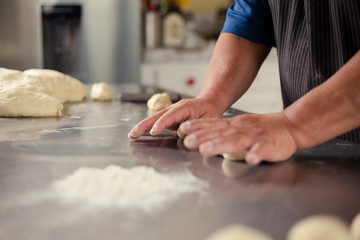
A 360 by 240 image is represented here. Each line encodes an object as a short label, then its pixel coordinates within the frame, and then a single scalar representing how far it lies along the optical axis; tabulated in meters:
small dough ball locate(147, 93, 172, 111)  1.32
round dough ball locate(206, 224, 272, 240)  0.40
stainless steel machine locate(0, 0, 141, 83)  2.85
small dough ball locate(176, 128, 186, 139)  0.89
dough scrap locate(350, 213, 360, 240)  0.43
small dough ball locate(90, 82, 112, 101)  1.51
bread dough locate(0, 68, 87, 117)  1.15
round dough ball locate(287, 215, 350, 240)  0.41
